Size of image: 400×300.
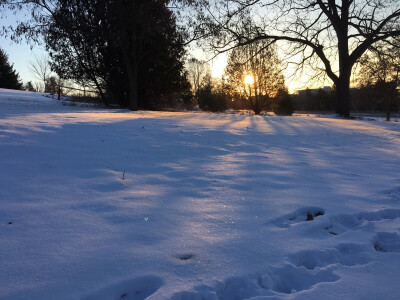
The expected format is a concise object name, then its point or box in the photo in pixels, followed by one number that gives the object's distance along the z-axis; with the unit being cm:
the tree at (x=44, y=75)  4919
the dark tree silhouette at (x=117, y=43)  1331
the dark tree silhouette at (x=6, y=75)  3697
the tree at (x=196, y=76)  5377
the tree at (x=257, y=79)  2220
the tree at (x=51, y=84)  4752
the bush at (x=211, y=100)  3175
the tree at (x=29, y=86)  6220
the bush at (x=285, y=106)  2895
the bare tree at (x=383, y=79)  1281
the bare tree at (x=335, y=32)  1273
